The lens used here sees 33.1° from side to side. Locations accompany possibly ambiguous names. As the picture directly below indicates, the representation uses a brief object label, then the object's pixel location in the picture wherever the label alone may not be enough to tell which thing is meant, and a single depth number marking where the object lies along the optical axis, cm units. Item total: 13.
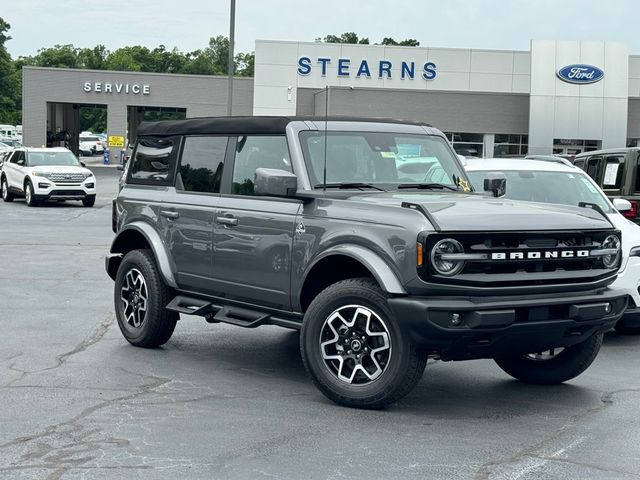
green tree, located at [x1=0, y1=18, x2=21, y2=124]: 12344
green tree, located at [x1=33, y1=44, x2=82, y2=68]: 14925
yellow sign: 6709
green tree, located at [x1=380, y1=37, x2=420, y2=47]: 13312
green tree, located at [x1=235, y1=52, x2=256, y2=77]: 16799
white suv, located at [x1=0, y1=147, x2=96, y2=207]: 3141
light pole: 3475
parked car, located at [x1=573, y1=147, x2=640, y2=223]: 1337
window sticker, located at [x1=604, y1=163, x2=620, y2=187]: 1373
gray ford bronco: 657
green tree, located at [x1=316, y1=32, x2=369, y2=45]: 14148
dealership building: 4962
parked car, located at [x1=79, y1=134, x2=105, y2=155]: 9586
